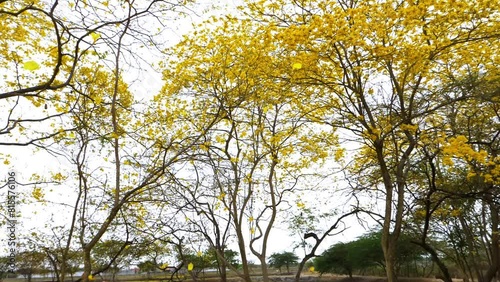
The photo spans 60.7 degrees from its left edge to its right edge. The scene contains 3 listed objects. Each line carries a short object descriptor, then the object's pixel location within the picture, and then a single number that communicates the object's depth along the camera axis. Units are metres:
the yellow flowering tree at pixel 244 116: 5.37
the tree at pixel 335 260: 16.70
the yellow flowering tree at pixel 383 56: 4.28
